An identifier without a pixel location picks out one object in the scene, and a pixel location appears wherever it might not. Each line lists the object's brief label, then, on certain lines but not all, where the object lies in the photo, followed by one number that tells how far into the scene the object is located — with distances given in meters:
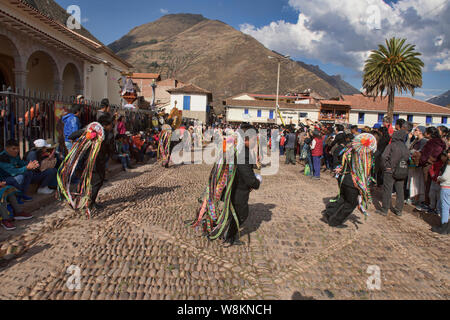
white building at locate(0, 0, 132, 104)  11.27
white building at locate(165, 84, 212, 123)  42.50
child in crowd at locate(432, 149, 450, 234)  4.85
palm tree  24.17
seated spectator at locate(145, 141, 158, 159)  12.12
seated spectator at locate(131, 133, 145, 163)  10.92
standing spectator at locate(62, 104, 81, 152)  6.22
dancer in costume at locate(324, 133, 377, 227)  4.91
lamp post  27.19
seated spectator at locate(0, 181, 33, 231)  4.16
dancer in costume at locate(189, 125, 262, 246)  3.95
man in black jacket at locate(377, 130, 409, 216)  5.79
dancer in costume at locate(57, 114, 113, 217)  4.86
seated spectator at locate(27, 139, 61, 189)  5.62
